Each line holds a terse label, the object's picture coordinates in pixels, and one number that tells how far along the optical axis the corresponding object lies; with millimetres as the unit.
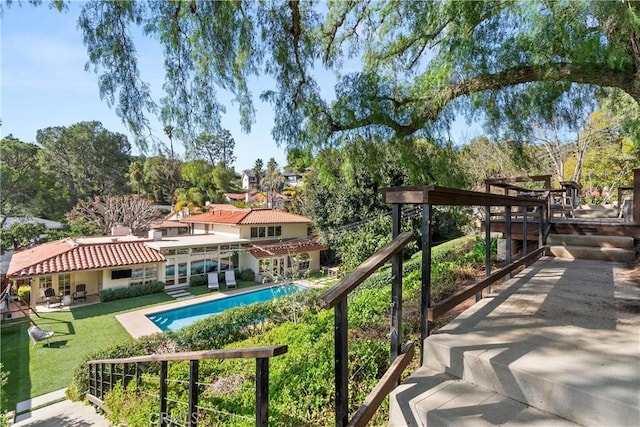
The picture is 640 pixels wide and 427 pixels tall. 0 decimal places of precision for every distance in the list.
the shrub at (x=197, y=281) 15117
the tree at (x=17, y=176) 22625
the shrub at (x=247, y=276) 16203
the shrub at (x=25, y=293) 12755
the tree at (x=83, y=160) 28828
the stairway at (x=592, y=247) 4551
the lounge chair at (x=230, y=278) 14891
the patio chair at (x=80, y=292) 12656
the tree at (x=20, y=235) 19828
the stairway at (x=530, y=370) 1445
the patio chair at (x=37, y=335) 8452
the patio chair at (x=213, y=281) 14472
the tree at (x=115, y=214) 19969
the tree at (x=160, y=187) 30203
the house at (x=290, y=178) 57297
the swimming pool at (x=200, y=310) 10977
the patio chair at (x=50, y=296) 11781
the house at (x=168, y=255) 12336
